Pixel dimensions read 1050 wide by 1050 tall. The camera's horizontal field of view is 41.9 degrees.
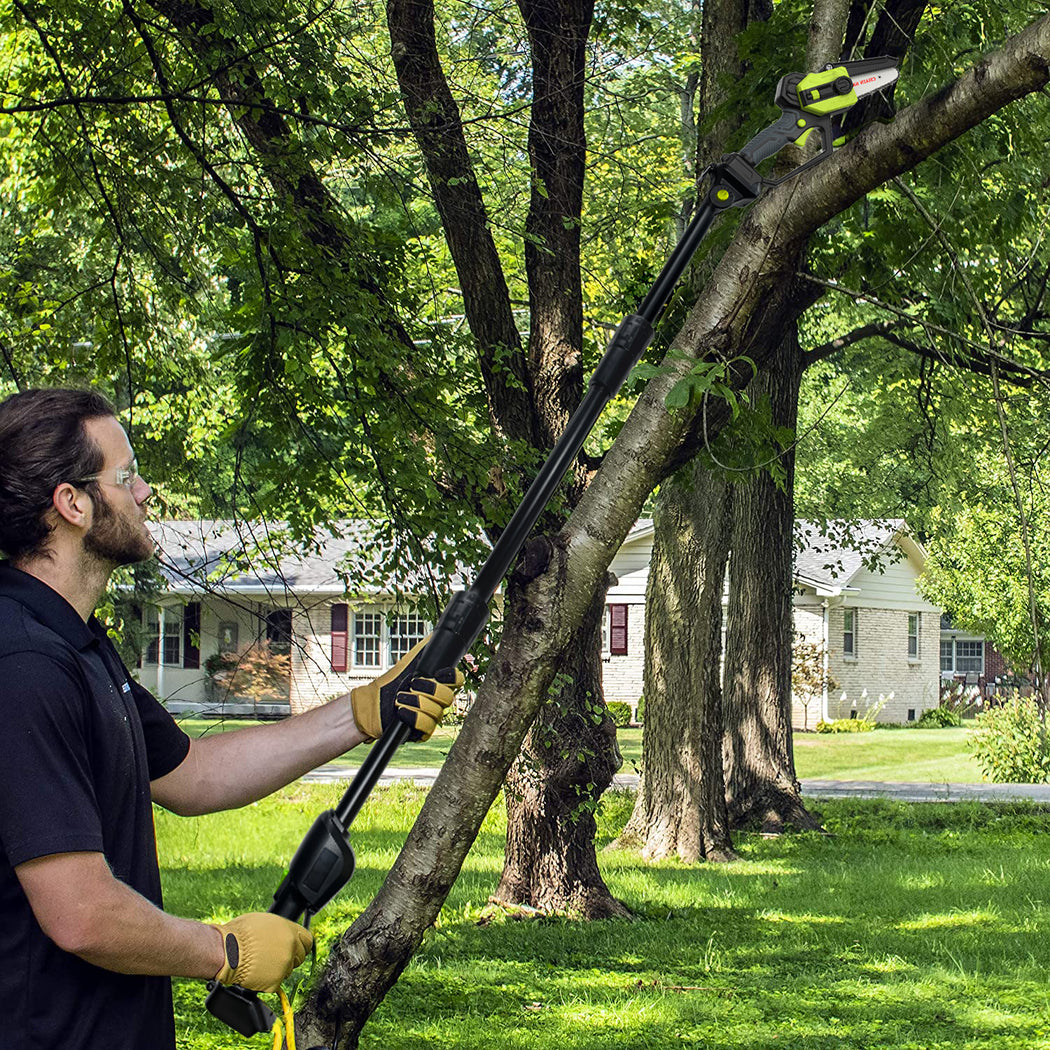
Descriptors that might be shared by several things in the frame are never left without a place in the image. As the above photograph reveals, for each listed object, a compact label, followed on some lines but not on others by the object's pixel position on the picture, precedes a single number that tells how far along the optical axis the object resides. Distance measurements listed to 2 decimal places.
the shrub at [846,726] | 32.06
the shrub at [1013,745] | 19.81
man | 2.29
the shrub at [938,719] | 34.50
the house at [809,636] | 33.28
